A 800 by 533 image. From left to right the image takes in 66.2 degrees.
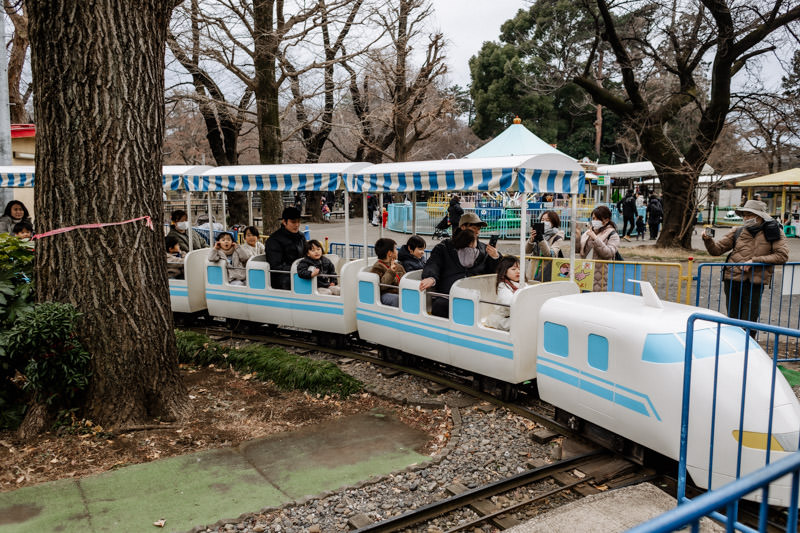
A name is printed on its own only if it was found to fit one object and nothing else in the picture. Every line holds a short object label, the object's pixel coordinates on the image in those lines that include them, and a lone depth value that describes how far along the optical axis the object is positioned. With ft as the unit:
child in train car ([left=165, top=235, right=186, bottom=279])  34.63
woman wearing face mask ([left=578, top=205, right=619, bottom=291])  30.78
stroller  77.20
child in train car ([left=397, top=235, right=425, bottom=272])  27.71
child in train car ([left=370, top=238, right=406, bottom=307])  27.07
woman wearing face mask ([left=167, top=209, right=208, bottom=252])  36.65
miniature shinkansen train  13.97
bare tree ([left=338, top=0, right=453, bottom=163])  56.39
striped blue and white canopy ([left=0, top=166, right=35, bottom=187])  34.94
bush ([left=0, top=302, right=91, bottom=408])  17.39
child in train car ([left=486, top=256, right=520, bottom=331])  22.86
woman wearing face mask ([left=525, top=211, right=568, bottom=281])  32.24
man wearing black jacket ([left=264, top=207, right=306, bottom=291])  30.71
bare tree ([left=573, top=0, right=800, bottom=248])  54.90
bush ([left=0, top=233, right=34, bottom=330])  18.99
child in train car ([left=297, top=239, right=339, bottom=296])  28.91
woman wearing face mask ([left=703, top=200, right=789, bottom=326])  25.96
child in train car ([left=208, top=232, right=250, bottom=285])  32.63
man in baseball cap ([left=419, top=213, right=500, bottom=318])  24.54
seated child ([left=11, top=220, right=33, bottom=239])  34.01
